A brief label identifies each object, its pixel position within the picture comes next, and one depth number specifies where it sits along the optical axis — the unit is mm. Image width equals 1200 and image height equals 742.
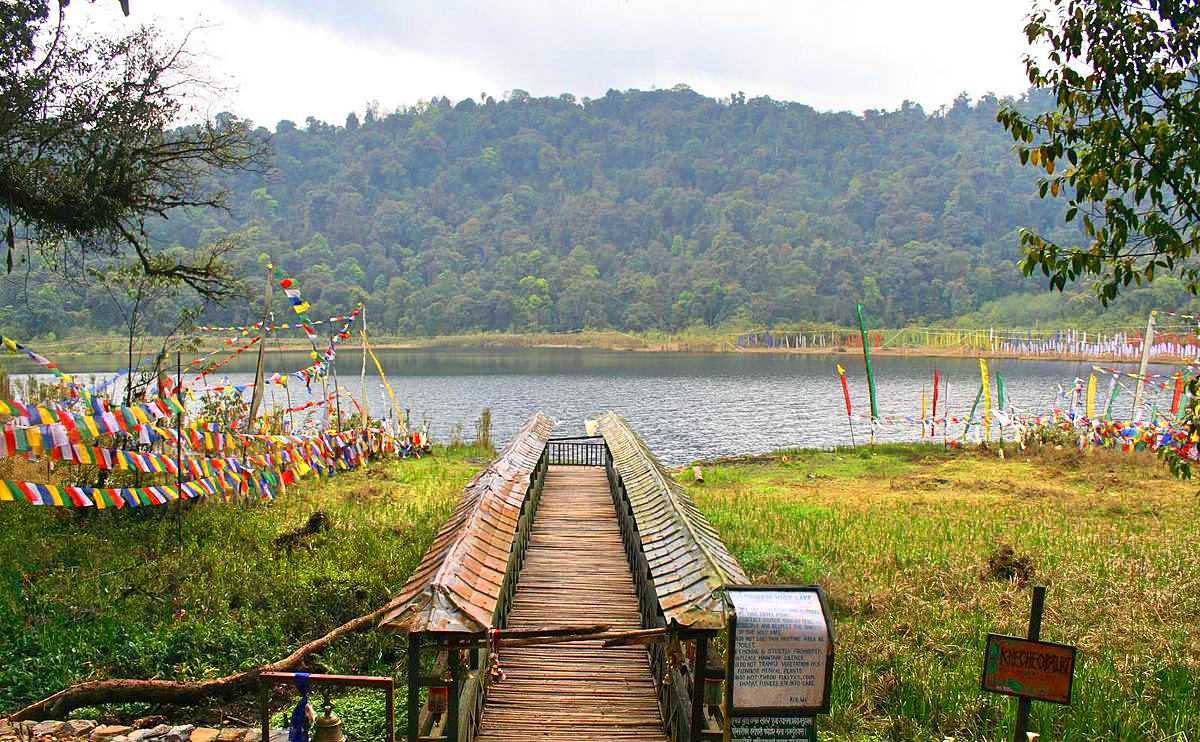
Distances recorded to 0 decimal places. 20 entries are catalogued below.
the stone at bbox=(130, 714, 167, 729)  7270
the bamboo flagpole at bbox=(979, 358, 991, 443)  25047
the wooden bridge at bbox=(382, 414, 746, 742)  5438
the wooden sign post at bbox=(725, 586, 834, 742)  4949
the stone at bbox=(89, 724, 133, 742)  6797
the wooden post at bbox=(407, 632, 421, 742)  5332
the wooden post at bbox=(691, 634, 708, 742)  5496
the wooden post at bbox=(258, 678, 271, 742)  5740
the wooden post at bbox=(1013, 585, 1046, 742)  4746
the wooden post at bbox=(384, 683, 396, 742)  5922
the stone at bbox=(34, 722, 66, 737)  6672
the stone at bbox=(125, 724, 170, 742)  6852
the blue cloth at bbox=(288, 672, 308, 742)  5789
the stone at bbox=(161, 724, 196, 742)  6887
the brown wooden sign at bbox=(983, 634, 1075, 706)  4762
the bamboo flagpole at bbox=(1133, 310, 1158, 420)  22180
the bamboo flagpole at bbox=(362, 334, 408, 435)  24031
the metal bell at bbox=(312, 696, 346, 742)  5879
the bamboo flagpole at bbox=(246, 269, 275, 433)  14867
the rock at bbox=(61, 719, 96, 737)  6816
